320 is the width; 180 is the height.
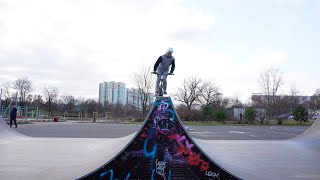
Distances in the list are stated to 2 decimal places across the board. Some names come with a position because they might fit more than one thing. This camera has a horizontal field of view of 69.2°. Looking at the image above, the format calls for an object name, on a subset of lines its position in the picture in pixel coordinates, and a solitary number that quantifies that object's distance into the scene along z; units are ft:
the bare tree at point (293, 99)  143.73
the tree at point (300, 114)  111.20
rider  18.74
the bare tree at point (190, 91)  117.37
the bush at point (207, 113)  116.99
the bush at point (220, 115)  122.15
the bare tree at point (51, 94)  191.04
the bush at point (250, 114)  117.06
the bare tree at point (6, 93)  167.53
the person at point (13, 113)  56.68
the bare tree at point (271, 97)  122.38
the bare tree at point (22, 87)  170.47
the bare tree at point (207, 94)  144.23
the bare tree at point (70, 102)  192.61
